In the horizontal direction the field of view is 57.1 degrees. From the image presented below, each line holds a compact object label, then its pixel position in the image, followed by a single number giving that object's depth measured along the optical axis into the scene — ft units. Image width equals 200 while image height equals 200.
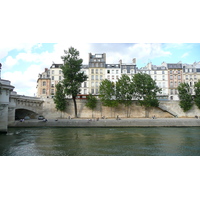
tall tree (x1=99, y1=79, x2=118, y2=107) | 132.16
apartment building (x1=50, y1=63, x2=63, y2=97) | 171.12
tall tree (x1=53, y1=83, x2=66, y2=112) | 129.84
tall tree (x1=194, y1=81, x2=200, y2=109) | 139.85
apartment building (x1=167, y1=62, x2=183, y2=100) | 177.88
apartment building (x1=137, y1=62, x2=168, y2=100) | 179.63
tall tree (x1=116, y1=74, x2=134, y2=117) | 134.92
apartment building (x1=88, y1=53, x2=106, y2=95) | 171.98
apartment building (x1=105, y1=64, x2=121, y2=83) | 175.52
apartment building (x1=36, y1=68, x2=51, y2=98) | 169.87
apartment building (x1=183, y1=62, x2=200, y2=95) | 180.55
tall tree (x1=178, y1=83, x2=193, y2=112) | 138.72
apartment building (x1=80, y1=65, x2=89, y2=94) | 171.98
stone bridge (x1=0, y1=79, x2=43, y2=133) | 69.72
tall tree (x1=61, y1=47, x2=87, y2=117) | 125.29
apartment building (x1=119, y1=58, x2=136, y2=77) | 178.60
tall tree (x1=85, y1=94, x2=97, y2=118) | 133.08
